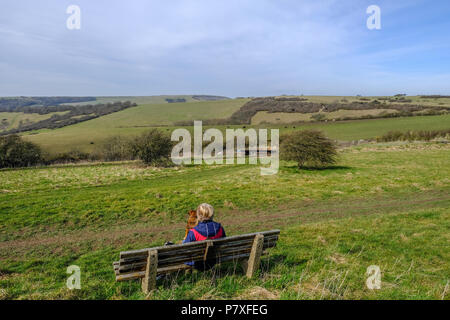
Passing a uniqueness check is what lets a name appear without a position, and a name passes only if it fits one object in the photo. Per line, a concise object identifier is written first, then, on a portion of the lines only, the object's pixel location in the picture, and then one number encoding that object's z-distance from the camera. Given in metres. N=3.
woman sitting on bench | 5.18
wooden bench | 4.38
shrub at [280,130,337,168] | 24.28
